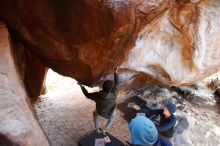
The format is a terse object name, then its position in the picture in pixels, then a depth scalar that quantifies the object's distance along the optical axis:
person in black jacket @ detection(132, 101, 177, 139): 4.27
